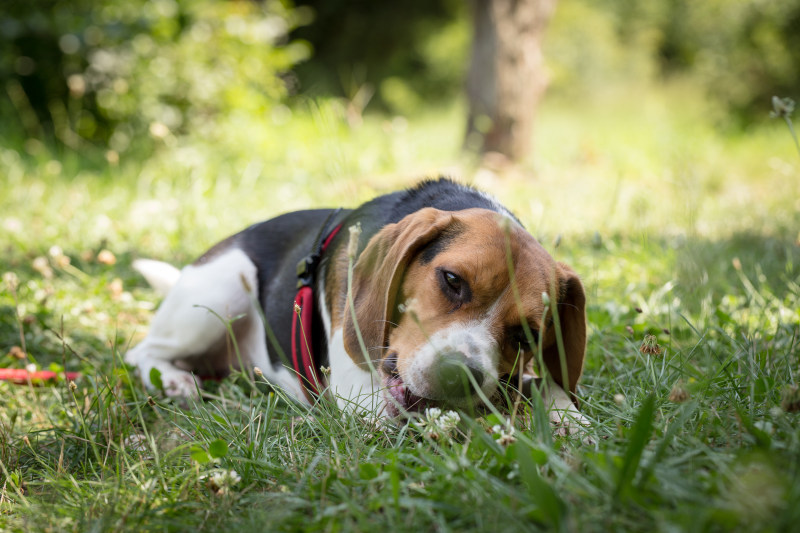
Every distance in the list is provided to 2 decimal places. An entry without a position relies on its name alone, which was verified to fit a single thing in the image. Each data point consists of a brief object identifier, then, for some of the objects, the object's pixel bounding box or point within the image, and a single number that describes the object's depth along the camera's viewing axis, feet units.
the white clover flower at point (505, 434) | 2.76
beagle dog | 3.05
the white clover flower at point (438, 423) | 2.87
